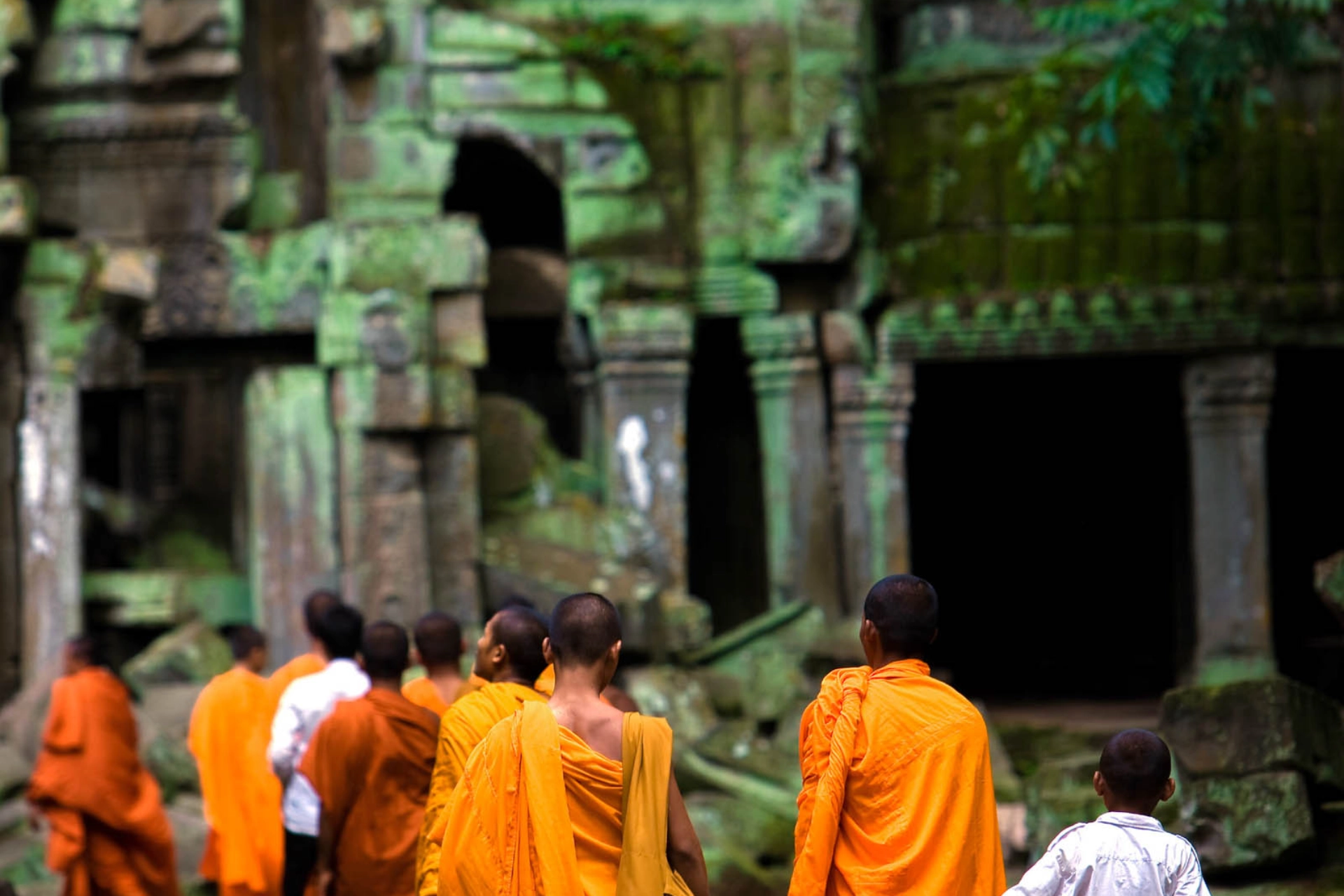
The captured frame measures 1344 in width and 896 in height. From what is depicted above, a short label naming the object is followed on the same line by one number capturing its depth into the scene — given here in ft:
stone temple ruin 73.28
